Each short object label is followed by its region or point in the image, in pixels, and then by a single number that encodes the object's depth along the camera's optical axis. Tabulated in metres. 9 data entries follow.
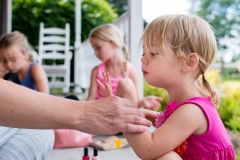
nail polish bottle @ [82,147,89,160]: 1.74
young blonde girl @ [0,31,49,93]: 3.11
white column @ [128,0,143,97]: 3.60
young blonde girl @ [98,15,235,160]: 1.20
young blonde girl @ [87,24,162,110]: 3.23
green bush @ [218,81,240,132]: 3.44
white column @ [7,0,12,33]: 5.85
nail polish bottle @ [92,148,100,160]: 1.73
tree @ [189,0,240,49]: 9.95
